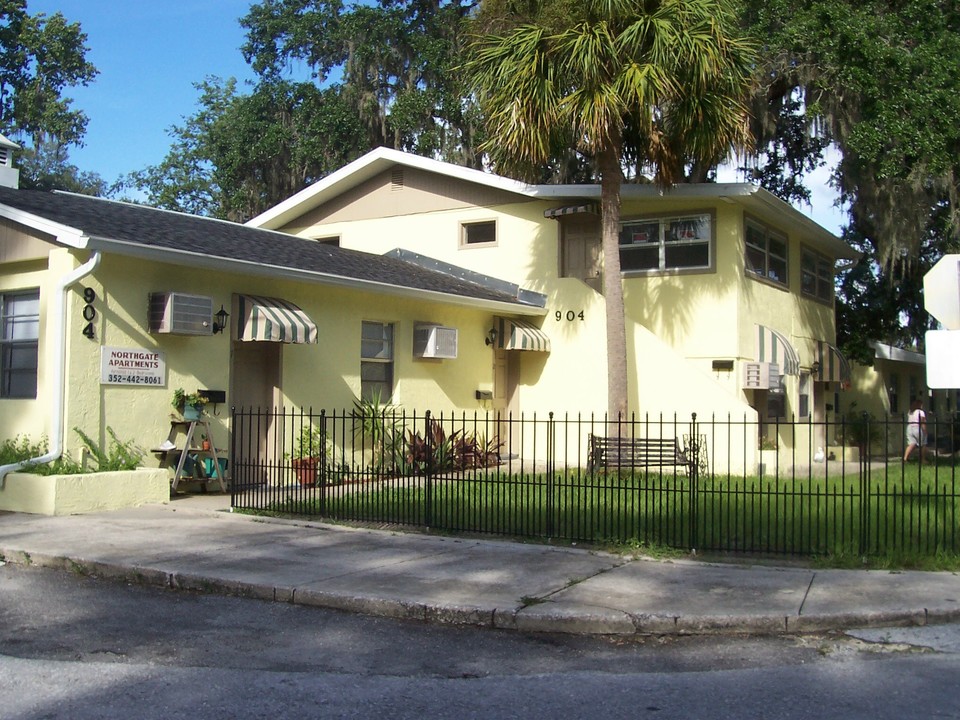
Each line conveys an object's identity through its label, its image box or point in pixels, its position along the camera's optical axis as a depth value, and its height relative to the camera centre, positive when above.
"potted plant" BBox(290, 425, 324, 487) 13.45 -0.60
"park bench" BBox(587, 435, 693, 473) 15.19 -0.60
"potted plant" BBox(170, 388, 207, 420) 12.89 +0.17
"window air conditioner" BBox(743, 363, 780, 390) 18.33 +0.81
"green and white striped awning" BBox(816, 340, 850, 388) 22.81 +1.32
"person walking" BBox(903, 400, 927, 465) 21.77 -0.34
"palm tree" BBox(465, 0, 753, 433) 14.85 +5.18
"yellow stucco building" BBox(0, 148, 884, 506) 12.29 +1.85
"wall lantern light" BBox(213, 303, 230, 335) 13.52 +1.33
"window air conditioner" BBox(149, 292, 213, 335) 12.47 +1.33
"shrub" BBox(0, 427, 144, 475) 11.69 -0.50
